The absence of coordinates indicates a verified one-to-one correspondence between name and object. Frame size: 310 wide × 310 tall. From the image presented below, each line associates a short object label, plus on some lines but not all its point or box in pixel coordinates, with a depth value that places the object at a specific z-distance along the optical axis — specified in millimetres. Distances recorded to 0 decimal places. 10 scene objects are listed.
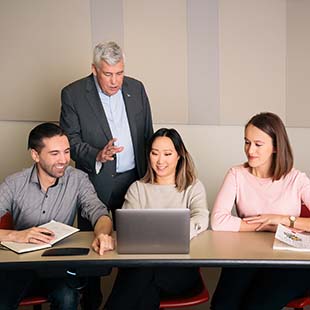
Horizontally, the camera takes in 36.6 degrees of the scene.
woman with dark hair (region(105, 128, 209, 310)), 2062
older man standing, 2688
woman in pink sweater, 2074
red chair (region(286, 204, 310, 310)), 2098
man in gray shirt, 2230
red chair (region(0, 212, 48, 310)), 2148
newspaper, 1840
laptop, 1736
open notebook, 1877
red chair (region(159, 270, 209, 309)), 2066
